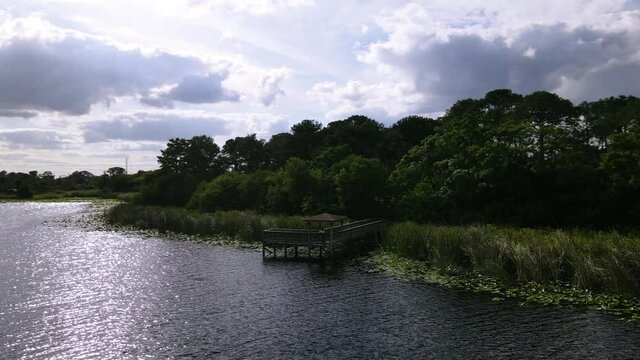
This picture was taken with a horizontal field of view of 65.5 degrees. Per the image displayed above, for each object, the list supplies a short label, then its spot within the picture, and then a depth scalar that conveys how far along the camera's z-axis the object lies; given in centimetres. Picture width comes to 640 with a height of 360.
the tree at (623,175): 3991
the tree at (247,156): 10619
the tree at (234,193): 6862
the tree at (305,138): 9138
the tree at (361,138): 7756
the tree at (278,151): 9225
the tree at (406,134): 7581
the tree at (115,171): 19000
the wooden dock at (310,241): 3772
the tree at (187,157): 10088
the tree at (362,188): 5138
